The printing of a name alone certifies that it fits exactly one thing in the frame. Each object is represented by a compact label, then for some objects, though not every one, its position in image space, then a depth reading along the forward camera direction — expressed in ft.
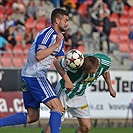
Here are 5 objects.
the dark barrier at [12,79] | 107.04
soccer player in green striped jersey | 62.13
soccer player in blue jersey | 61.11
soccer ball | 61.62
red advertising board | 107.24
